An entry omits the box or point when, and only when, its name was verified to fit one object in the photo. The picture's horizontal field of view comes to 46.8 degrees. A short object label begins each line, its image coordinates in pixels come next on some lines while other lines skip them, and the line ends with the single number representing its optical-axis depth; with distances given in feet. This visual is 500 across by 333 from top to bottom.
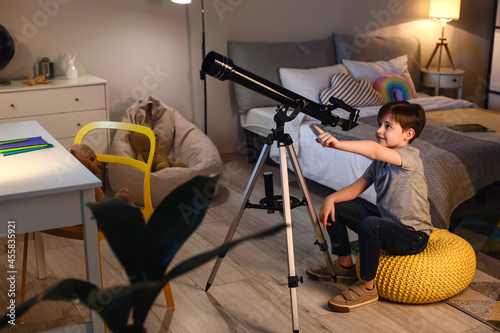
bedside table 16.62
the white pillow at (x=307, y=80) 14.11
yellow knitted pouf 7.70
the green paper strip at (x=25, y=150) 7.14
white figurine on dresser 12.51
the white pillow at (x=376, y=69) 15.07
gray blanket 9.57
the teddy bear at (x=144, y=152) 12.56
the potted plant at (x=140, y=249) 2.80
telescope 6.59
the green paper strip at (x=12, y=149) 7.24
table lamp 16.72
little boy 7.59
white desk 5.67
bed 10.24
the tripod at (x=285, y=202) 6.97
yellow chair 7.30
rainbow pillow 14.83
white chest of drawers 11.53
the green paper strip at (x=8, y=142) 7.55
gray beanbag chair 11.62
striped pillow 13.98
